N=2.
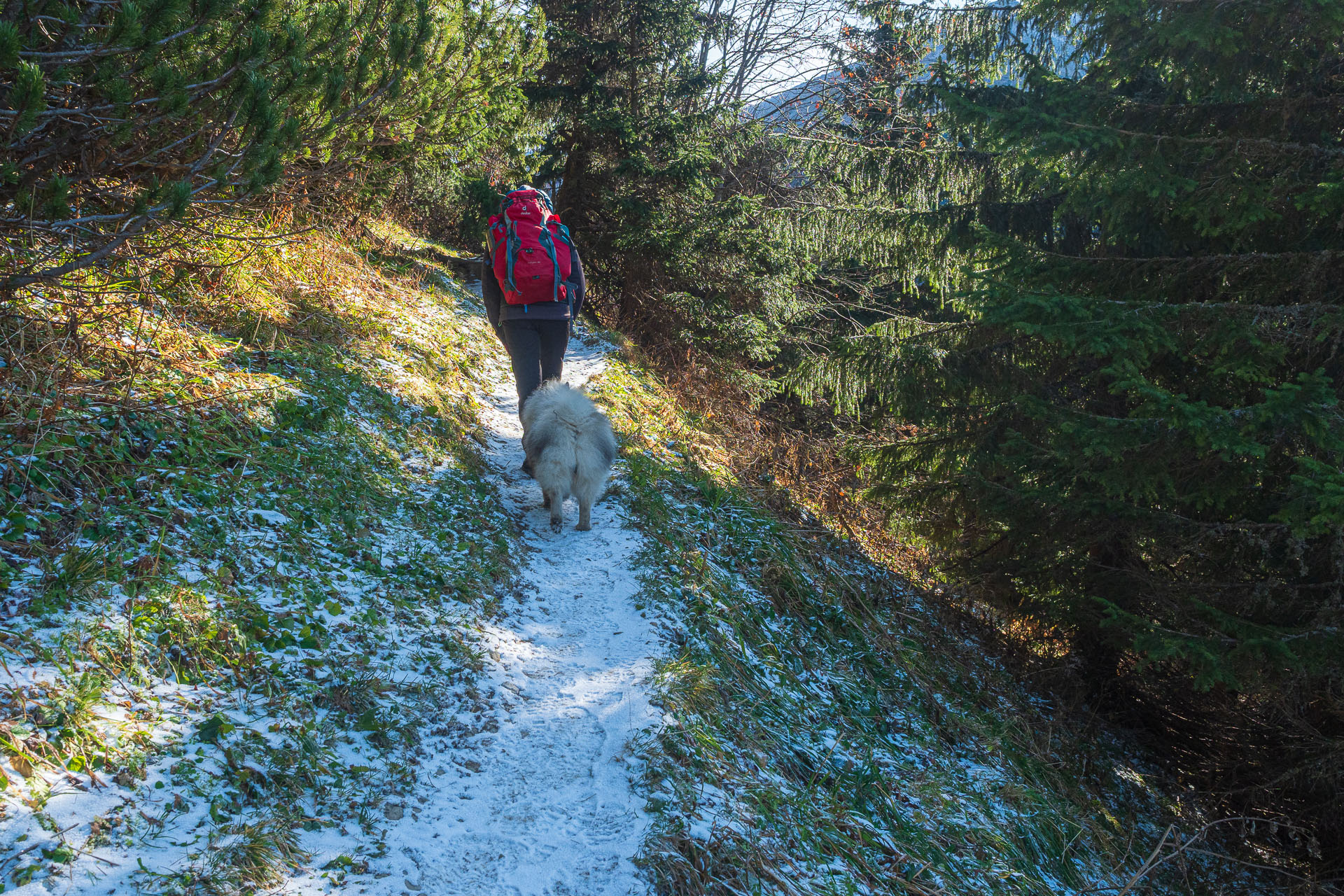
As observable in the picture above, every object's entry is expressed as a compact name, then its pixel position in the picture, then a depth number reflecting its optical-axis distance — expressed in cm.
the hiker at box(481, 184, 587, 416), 663
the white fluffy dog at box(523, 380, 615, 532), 645
